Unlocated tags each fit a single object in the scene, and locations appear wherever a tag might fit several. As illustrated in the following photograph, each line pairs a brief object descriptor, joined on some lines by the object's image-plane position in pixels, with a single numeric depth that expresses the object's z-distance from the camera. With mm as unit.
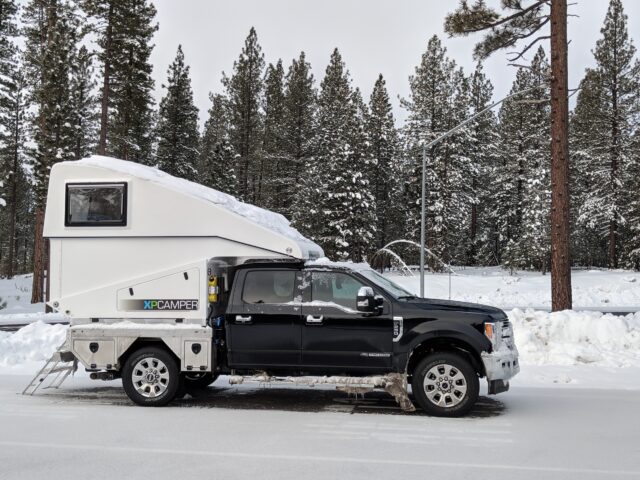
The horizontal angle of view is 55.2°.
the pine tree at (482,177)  55275
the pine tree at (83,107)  33969
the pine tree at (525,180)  44531
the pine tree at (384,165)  51156
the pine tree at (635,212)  44562
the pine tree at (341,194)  41469
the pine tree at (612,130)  42875
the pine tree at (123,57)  29219
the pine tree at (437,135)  45406
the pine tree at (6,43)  29625
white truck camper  8656
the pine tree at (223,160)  46094
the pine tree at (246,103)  47750
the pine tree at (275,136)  49781
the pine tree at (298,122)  49219
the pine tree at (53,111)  31594
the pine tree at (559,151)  14906
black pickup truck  7863
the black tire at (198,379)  9154
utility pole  19762
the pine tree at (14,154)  49219
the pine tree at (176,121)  44781
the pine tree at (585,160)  45375
